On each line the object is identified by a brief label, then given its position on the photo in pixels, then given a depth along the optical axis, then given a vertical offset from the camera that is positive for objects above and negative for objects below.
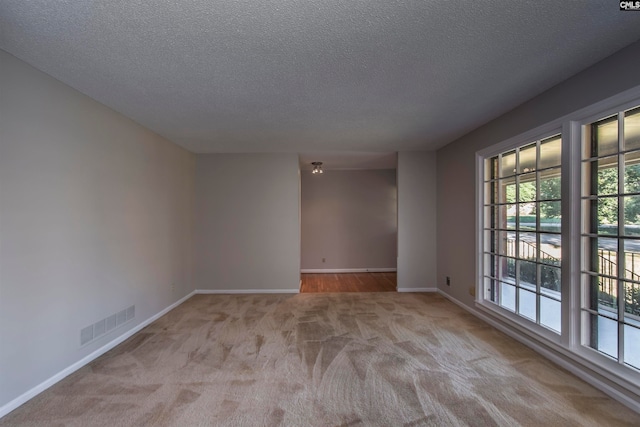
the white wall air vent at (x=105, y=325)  2.55 -1.14
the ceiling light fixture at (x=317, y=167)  5.80 +0.96
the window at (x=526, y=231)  2.62 -0.21
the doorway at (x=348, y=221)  7.01 -0.23
